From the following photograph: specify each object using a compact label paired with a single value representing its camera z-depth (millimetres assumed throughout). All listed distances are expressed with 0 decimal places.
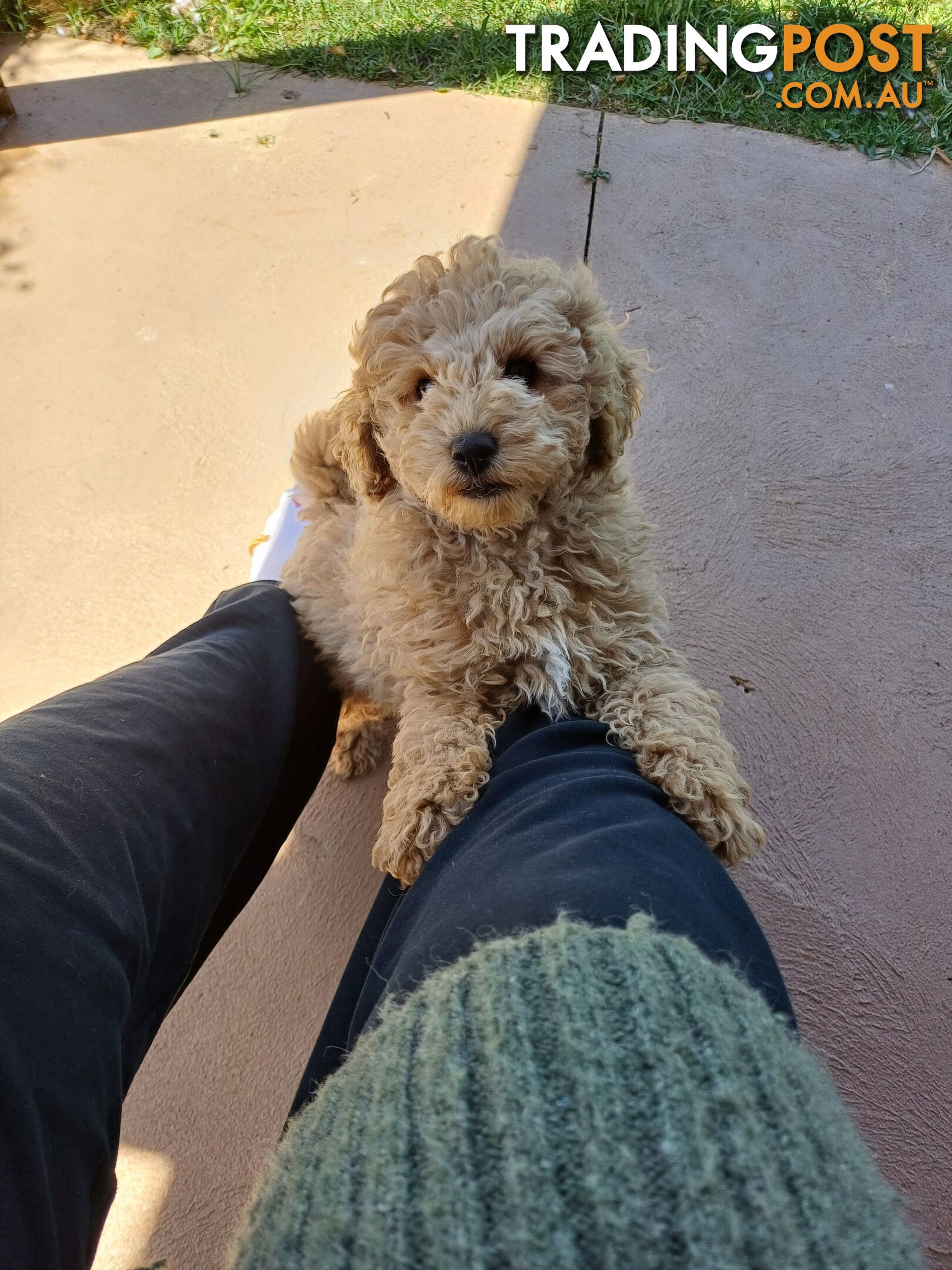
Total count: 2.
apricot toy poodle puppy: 458
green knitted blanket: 232
